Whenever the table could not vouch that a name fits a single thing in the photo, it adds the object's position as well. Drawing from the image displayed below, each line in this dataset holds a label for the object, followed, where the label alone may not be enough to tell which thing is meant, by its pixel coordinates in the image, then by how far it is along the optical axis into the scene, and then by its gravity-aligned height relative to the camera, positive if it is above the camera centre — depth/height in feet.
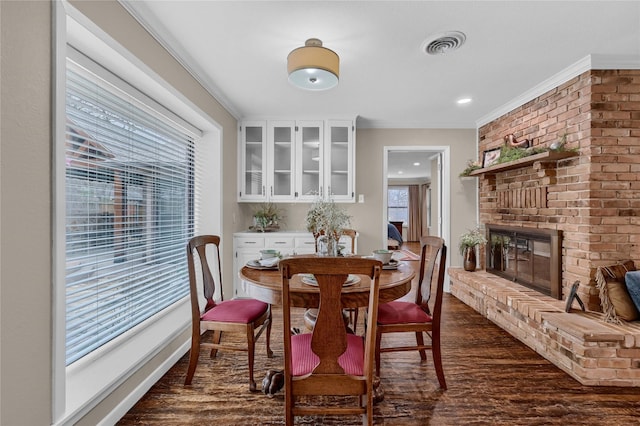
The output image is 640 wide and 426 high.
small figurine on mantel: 10.59 +2.54
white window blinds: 5.37 +0.04
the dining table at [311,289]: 5.05 -1.33
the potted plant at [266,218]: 13.03 -0.24
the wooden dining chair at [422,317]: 6.37 -2.25
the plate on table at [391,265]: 6.72 -1.18
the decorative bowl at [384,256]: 7.00 -1.01
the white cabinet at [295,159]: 12.84 +2.24
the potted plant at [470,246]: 12.54 -1.42
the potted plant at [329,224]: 6.80 -0.26
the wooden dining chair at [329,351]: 4.12 -2.02
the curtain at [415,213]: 36.83 -0.07
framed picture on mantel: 11.79 +2.21
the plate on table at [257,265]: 6.84 -1.21
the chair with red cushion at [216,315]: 6.44 -2.26
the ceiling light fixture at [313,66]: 6.31 +3.08
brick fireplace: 6.72 -0.04
